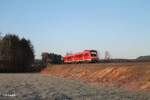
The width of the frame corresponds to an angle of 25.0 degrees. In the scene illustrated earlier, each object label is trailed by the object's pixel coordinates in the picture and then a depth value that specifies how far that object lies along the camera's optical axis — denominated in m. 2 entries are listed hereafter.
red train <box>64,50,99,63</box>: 79.94
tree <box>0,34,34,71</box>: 124.81
